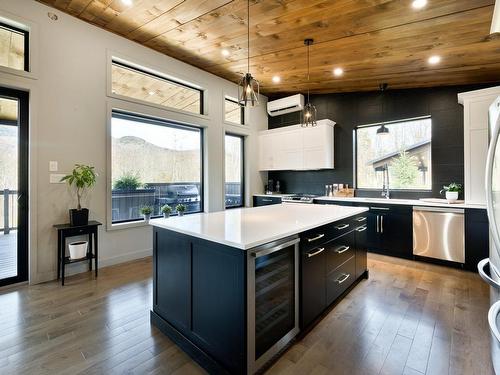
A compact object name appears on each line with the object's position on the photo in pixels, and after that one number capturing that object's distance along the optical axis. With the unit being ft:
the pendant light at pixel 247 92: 7.13
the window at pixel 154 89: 12.43
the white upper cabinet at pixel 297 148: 16.49
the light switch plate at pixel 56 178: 10.11
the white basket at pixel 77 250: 10.07
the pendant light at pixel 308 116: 9.79
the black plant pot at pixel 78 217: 10.09
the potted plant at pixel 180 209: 14.37
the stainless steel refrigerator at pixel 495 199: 3.85
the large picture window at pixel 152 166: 12.59
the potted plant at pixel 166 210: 13.89
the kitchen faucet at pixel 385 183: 15.19
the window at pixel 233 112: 17.78
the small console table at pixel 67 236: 9.70
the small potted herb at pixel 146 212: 13.23
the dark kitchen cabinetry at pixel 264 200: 18.42
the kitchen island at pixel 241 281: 5.07
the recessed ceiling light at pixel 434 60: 10.70
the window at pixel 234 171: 18.37
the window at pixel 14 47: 9.34
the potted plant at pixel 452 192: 12.36
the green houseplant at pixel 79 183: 10.05
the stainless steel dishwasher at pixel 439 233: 11.47
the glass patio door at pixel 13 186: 9.41
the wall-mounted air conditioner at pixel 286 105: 17.71
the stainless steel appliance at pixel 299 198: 16.24
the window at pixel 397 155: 14.23
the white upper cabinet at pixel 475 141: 11.02
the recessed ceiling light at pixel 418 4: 7.75
